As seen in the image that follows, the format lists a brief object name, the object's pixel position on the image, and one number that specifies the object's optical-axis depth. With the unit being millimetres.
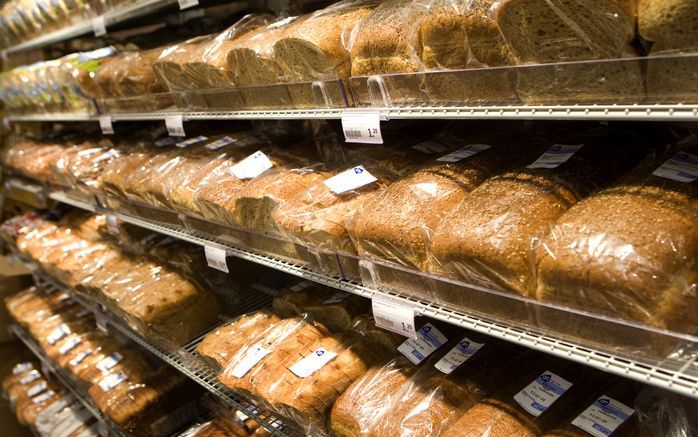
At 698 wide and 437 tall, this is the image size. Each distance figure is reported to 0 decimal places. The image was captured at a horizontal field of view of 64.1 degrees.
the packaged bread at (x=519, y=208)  1122
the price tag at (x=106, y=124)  2697
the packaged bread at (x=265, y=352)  1743
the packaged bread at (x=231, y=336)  1975
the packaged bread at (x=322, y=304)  1854
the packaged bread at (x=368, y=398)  1428
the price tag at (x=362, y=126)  1343
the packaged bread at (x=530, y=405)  1210
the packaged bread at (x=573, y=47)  937
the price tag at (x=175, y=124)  2113
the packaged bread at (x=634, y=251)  925
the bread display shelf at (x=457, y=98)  896
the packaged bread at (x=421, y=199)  1332
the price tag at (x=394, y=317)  1320
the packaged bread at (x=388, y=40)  1349
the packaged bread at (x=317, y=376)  1571
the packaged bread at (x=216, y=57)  1947
